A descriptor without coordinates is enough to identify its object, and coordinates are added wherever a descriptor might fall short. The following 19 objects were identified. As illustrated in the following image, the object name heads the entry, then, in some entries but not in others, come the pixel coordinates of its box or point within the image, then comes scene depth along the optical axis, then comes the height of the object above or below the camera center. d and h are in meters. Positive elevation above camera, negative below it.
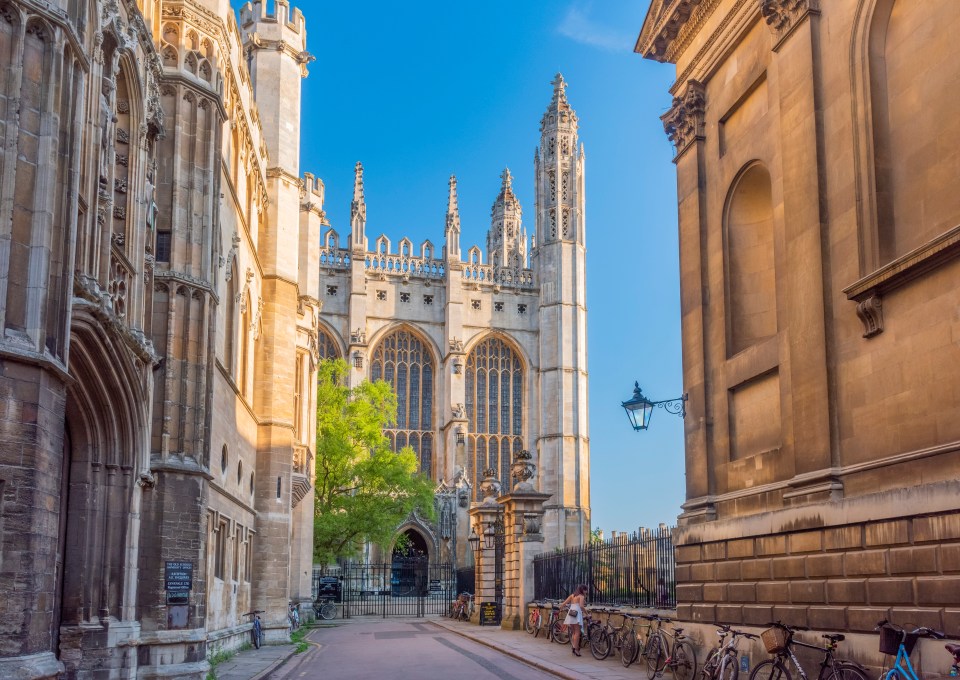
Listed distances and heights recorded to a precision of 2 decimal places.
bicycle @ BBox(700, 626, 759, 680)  12.34 -1.50
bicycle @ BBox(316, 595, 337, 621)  39.34 -2.85
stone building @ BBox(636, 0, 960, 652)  10.34 +2.57
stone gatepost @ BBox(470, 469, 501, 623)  30.78 -0.53
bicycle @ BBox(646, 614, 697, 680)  14.36 -1.68
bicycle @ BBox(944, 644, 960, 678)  8.20 -0.94
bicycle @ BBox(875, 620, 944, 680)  8.84 -0.93
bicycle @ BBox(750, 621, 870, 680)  9.97 -1.22
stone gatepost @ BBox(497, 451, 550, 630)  26.86 -0.11
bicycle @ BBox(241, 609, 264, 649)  23.66 -2.26
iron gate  42.69 -2.69
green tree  40.88 +2.14
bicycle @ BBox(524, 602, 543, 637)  24.52 -2.02
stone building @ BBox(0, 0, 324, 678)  9.94 +2.51
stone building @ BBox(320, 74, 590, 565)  60.66 +11.60
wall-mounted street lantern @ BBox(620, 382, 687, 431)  15.76 +1.87
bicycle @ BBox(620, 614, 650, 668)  17.27 -1.82
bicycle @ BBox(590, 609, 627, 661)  18.30 -1.85
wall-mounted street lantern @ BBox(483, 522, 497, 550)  30.73 -0.13
